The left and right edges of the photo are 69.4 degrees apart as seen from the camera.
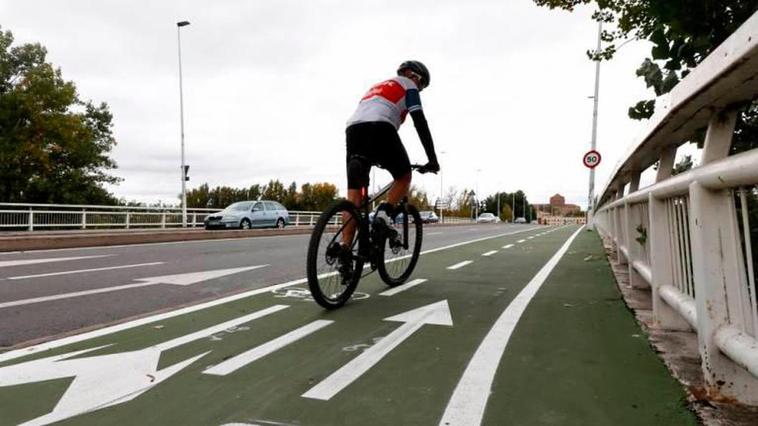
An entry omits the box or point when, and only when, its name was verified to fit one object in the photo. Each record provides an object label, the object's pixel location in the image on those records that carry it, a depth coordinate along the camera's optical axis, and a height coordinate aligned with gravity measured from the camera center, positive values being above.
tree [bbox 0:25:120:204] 36.53 +7.50
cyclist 4.54 +0.87
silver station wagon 25.98 +1.02
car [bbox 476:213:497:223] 79.69 +1.76
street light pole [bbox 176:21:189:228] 29.09 +7.36
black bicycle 4.23 -0.12
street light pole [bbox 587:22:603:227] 30.62 +5.33
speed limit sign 25.09 +3.17
